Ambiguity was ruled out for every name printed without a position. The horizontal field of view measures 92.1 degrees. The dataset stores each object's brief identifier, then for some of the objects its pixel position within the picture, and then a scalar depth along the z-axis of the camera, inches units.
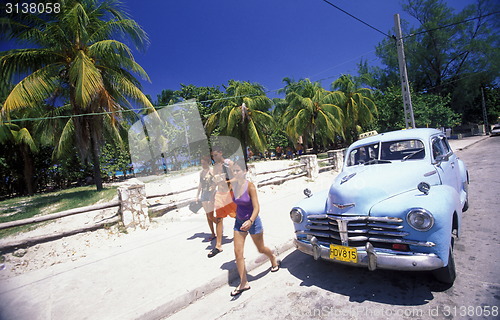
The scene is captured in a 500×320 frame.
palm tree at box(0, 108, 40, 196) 633.6
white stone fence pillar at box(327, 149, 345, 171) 529.0
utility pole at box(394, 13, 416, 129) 483.2
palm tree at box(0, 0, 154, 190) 307.4
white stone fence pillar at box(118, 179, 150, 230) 235.5
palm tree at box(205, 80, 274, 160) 679.7
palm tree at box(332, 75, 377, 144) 914.7
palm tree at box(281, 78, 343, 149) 788.6
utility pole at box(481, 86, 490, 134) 1246.2
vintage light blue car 98.8
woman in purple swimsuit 125.2
